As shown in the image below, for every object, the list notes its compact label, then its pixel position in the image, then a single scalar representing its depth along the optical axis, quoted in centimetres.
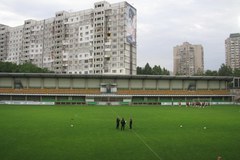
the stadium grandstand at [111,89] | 6283
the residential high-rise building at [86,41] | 8076
